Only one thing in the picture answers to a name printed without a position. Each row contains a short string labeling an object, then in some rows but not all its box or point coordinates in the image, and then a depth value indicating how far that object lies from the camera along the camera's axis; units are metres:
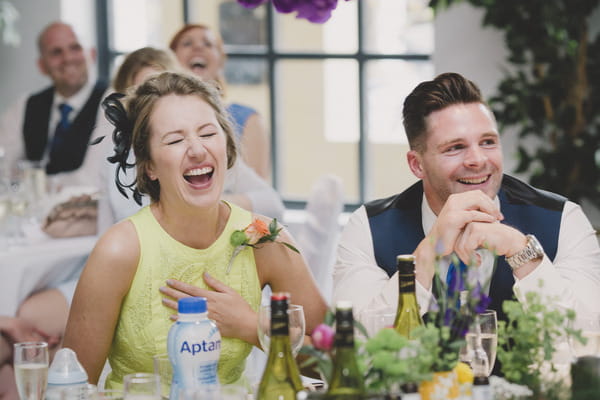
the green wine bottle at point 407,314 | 3.10
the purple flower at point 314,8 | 2.72
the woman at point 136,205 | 4.83
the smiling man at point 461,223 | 3.42
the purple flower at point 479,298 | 2.77
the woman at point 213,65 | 6.16
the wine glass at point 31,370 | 2.94
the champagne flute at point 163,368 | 2.92
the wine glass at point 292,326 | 2.96
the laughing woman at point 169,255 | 3.42
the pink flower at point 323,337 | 2.68
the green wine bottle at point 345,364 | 2.65
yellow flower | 2.78
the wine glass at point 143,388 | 2.76
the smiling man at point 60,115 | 6.55
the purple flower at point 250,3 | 2.82
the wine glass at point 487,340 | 3.00
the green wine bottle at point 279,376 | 2.83
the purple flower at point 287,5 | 2.73
